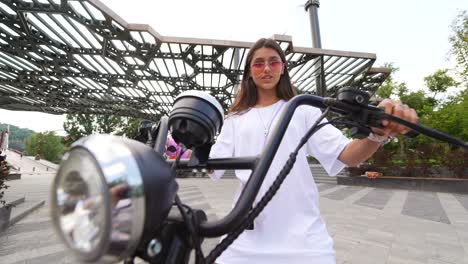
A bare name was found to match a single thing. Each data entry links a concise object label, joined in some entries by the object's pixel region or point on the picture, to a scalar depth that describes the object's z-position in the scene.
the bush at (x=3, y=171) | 4.71
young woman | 0.98
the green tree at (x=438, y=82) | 30.84
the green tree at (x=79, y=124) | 34.97
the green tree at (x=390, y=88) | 31.79
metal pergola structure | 9.65
